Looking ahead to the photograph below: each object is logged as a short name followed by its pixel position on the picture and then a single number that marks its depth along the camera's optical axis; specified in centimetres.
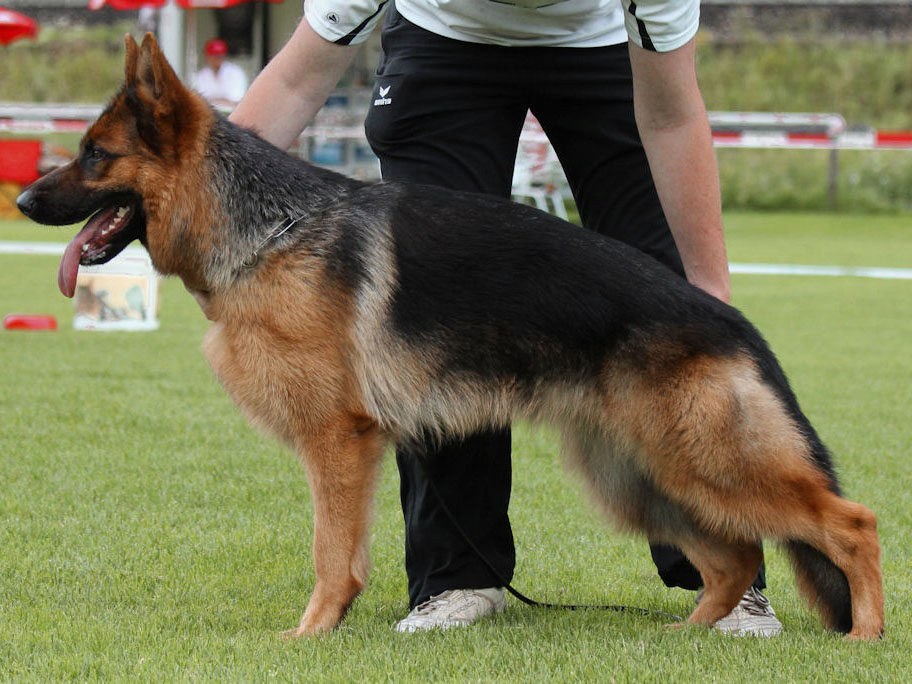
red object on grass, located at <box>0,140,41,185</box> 1938
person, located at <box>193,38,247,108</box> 1758
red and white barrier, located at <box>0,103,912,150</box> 1944
